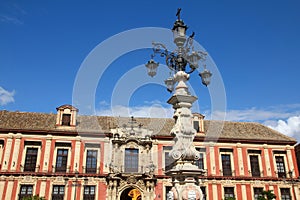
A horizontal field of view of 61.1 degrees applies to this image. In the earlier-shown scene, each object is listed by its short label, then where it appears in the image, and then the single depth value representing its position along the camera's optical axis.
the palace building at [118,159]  19.48
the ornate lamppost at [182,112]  5.86
